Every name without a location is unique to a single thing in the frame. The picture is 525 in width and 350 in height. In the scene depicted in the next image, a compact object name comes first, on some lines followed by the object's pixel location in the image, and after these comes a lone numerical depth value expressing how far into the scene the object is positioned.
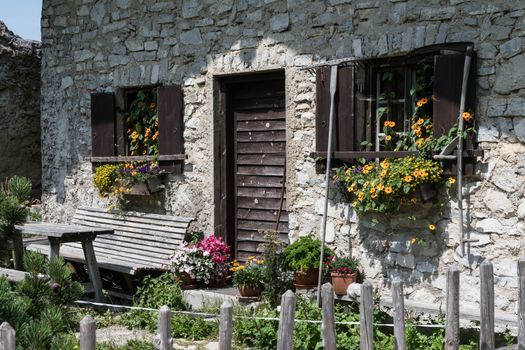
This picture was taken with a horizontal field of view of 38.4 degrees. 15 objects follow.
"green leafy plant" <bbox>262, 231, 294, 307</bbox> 6.40
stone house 5.81
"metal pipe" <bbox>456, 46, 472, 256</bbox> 5.80
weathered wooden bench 7.73
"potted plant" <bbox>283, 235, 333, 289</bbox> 6.50
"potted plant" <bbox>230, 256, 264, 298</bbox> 6.63
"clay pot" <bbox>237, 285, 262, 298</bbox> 6.69
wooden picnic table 6.88
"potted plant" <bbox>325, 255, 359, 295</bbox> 6.36
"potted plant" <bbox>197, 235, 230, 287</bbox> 7.35
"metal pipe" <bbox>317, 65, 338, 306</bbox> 6.47
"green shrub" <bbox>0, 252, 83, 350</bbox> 3.38
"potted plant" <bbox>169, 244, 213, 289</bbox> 7.23
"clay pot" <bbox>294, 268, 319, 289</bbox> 6.54
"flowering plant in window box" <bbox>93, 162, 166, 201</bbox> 8.20
